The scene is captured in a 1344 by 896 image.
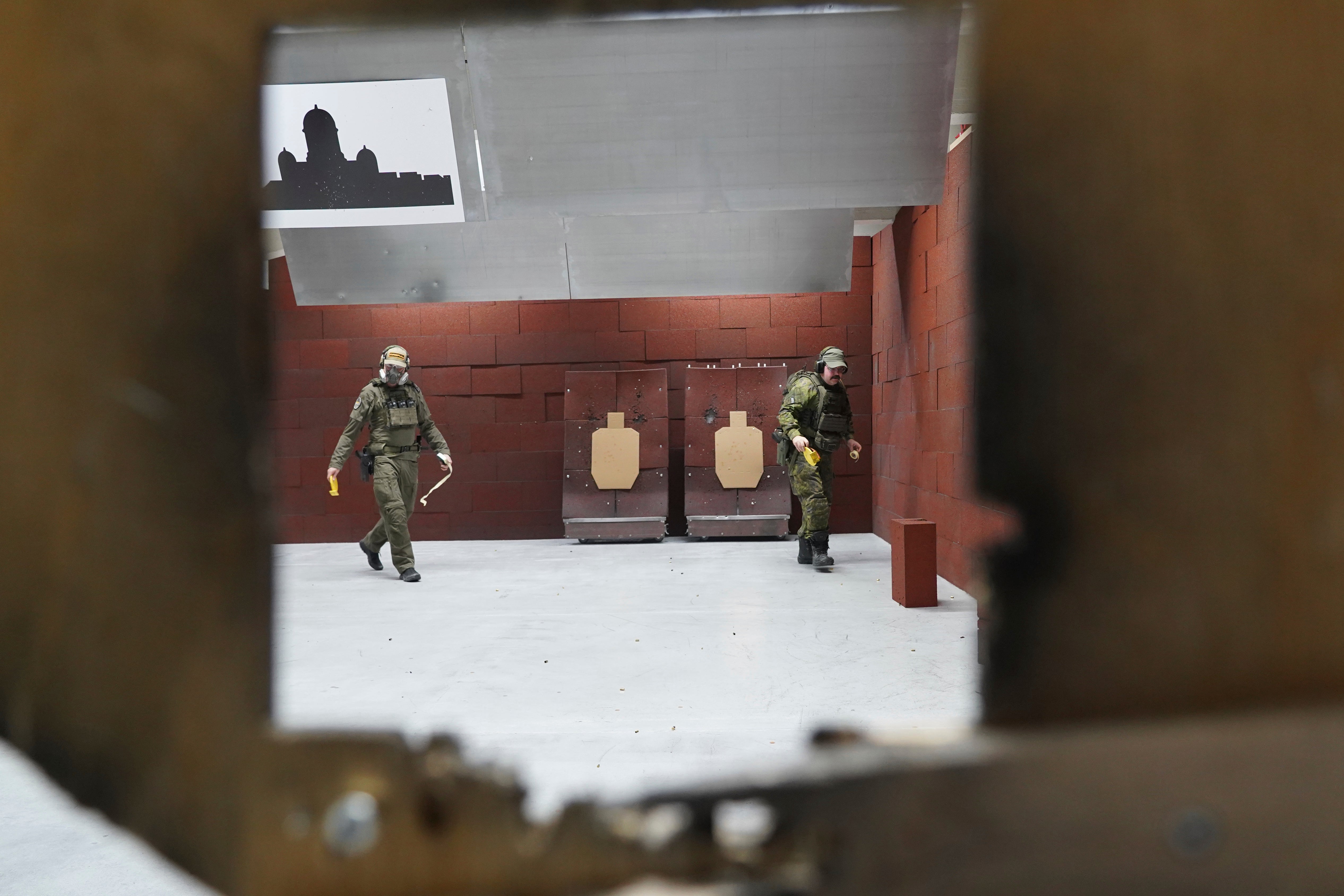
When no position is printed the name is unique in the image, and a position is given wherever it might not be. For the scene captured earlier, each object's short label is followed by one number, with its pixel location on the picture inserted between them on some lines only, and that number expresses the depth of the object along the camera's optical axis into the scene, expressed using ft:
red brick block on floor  15.66
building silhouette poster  16.79
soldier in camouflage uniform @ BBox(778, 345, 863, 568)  20.84
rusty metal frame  1.81
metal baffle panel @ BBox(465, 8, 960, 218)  13.80
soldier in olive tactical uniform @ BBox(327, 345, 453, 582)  20.16
